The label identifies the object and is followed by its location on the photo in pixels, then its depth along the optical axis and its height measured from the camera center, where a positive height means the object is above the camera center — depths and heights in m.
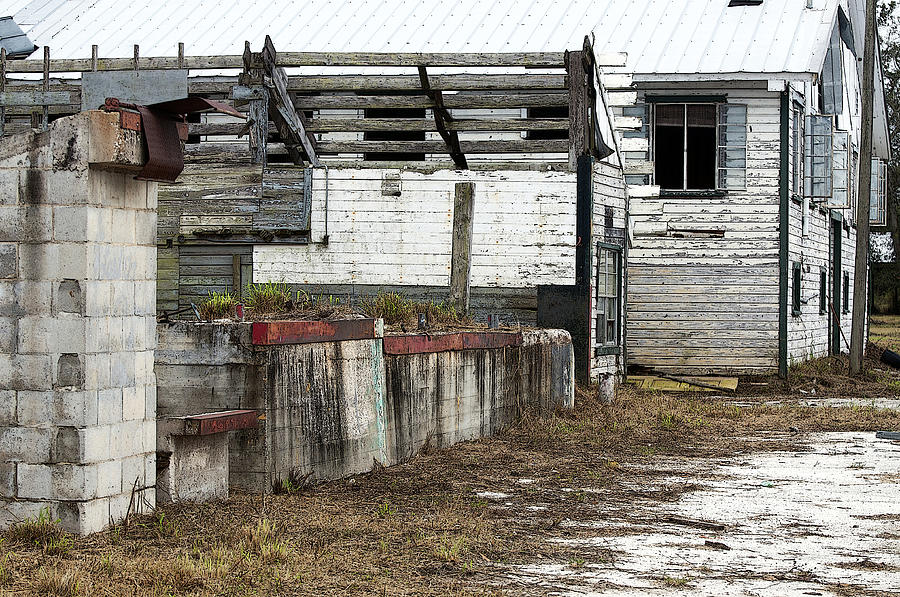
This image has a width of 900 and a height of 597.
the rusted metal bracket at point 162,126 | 12.30 +0.93
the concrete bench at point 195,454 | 13.31 -1.18
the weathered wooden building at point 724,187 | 37.34 +1.73
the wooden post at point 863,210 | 38.66 +1.33
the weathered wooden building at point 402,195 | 29.74 +1.24
